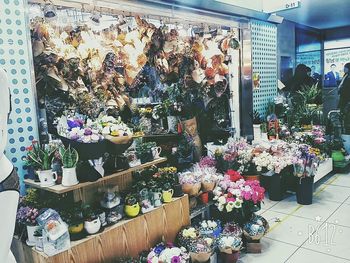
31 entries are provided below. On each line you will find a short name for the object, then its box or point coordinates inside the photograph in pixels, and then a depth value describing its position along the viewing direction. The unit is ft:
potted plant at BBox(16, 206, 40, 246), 7.50
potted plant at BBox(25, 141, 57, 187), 7.69
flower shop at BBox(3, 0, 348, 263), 7.88
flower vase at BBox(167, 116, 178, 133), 14.19
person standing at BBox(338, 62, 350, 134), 21.52
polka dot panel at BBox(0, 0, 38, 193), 8.15
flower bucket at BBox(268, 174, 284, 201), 15.11
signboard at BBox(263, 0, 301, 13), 14.57
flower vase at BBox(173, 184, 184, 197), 10.21
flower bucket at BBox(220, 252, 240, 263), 9.77
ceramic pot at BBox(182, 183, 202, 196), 11.00
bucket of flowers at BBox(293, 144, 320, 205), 13.91
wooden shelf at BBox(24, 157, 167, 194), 7.37
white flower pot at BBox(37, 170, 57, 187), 7.68
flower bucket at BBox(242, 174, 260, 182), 14.23
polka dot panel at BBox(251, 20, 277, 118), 17.62
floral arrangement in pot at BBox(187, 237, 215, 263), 8.93
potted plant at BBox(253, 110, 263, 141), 17.26
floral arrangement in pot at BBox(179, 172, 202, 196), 11.01
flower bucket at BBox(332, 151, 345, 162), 18.94
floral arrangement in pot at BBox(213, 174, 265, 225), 10.89
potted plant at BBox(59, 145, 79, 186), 7.51
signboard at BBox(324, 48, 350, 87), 26.17
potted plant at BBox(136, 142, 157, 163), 9.44
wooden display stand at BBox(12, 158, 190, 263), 7.55
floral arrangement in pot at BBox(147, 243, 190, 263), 8.41
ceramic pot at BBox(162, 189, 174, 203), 9.73
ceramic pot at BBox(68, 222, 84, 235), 7.74
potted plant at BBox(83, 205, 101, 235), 7.91
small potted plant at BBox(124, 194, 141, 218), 8.83
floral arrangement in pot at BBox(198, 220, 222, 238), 10.03
